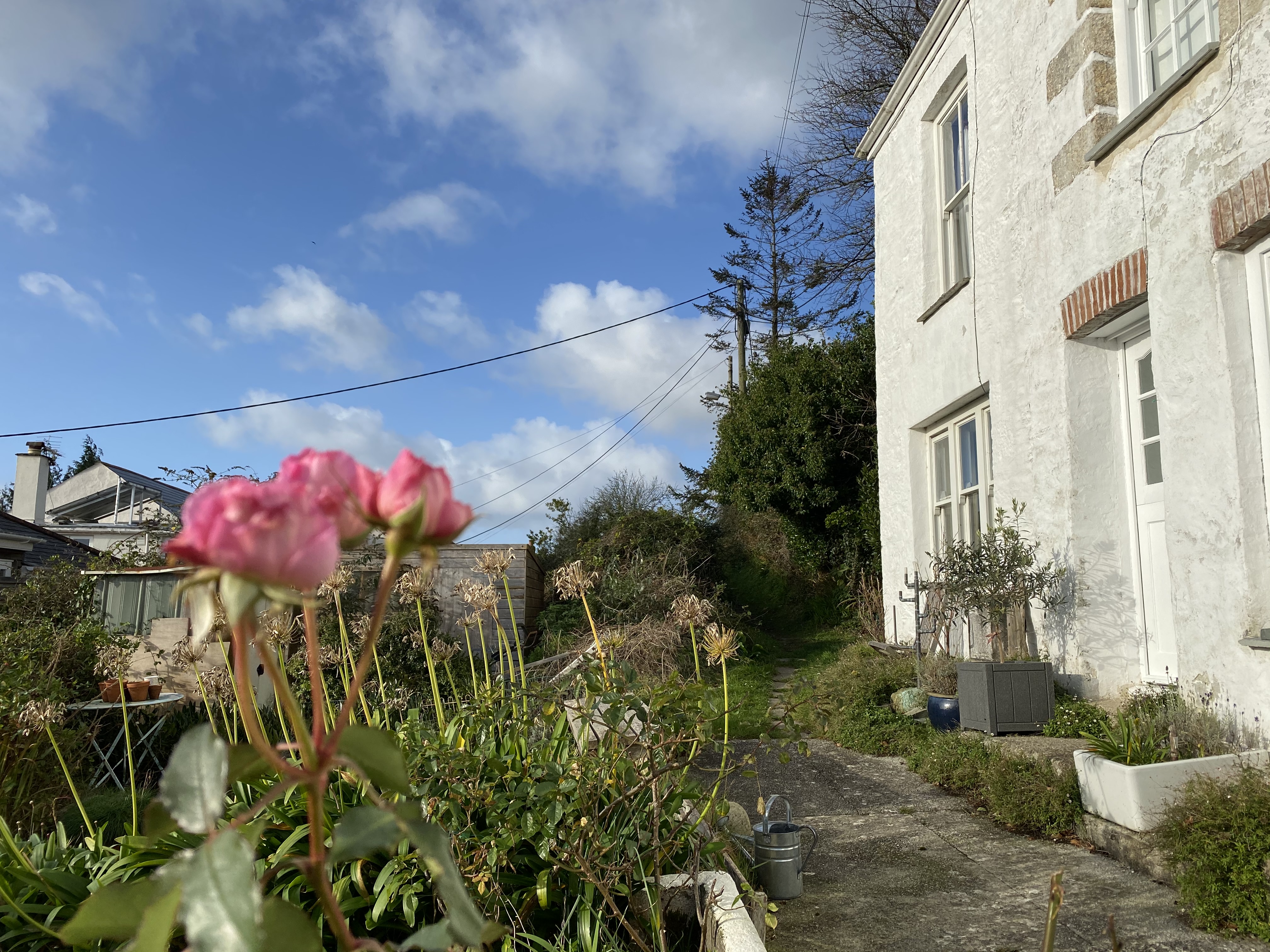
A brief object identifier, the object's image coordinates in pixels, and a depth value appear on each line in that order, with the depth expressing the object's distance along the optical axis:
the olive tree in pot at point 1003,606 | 4.46
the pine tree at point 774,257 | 22.81
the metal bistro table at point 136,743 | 4.24
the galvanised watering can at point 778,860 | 2.71
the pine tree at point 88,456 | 37.50
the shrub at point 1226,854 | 2.48
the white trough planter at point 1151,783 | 3.00
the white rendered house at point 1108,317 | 3.53
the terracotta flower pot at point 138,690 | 4.78
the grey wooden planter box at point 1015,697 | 4.44
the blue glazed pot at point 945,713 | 4.96
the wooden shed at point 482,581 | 9.86
